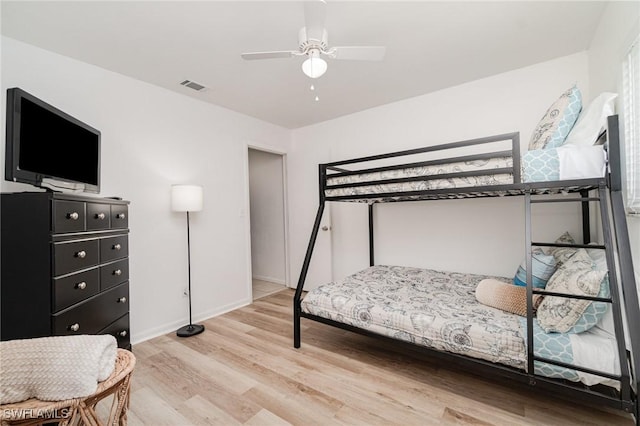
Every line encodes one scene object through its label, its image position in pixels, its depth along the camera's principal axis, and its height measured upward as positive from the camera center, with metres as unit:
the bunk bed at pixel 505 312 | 1.35 -0.67
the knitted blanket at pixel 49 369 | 0.79 -0.45
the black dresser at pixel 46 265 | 1.48 -0.26
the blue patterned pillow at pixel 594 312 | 1.39 -0.54
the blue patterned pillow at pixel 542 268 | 1.75 -0.37
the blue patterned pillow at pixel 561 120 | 1.69 +0.58
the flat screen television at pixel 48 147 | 1.43 +0.47
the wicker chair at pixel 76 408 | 0.75 -0.56
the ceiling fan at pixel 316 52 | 1.58 +1.05
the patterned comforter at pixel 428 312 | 1.59 -0.69
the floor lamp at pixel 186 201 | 2.70 +0.17
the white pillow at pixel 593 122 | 1.52 +0.53
